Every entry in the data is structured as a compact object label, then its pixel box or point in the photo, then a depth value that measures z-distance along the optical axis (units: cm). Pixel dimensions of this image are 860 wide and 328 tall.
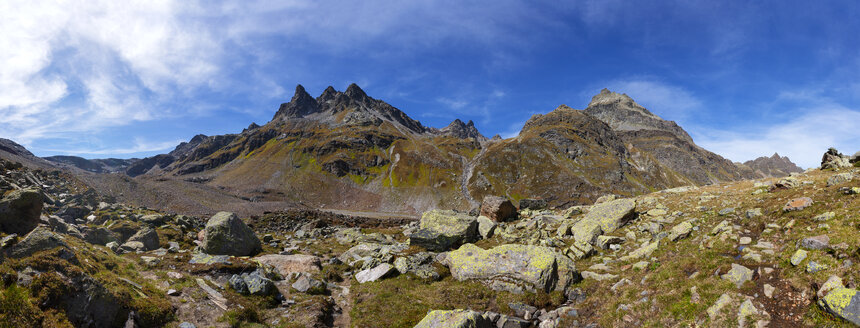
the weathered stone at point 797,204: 1727
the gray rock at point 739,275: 1253
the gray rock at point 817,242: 1245
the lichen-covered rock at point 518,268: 1861
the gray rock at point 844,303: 902
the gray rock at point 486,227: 3606
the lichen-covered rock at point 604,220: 2614
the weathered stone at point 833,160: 3231
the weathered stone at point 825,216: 1488
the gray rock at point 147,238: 2800
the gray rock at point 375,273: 2353
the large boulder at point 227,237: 2944
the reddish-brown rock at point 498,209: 4650
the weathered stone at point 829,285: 1012
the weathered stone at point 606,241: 2363
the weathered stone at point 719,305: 1162
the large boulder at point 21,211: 1764
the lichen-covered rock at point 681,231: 1975
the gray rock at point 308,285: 2100
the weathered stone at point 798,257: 1226
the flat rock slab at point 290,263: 2480
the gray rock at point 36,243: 1209
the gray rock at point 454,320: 1280
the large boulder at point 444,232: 3341
